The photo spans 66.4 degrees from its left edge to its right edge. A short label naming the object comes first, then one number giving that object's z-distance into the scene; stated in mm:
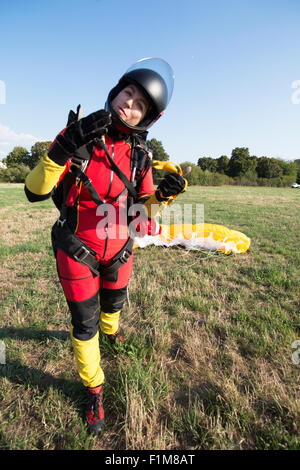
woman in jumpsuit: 1921
